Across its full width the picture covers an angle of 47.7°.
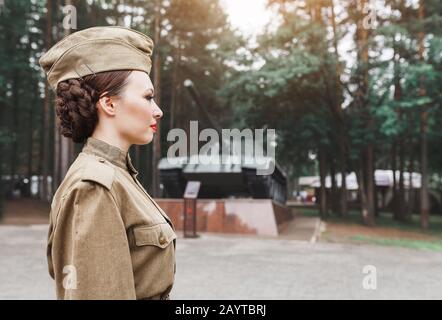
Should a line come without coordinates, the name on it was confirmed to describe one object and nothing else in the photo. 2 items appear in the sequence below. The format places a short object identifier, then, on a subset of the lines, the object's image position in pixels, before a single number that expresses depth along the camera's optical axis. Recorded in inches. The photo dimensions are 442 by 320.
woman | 53.3
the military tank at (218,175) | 620.1
